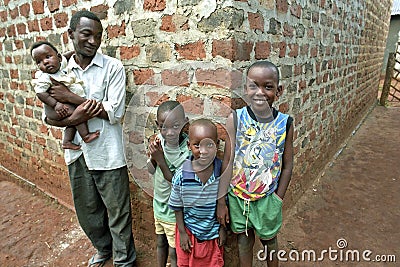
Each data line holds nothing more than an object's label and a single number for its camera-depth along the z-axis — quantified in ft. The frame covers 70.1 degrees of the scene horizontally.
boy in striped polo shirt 4.99
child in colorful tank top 5.29
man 5.81
